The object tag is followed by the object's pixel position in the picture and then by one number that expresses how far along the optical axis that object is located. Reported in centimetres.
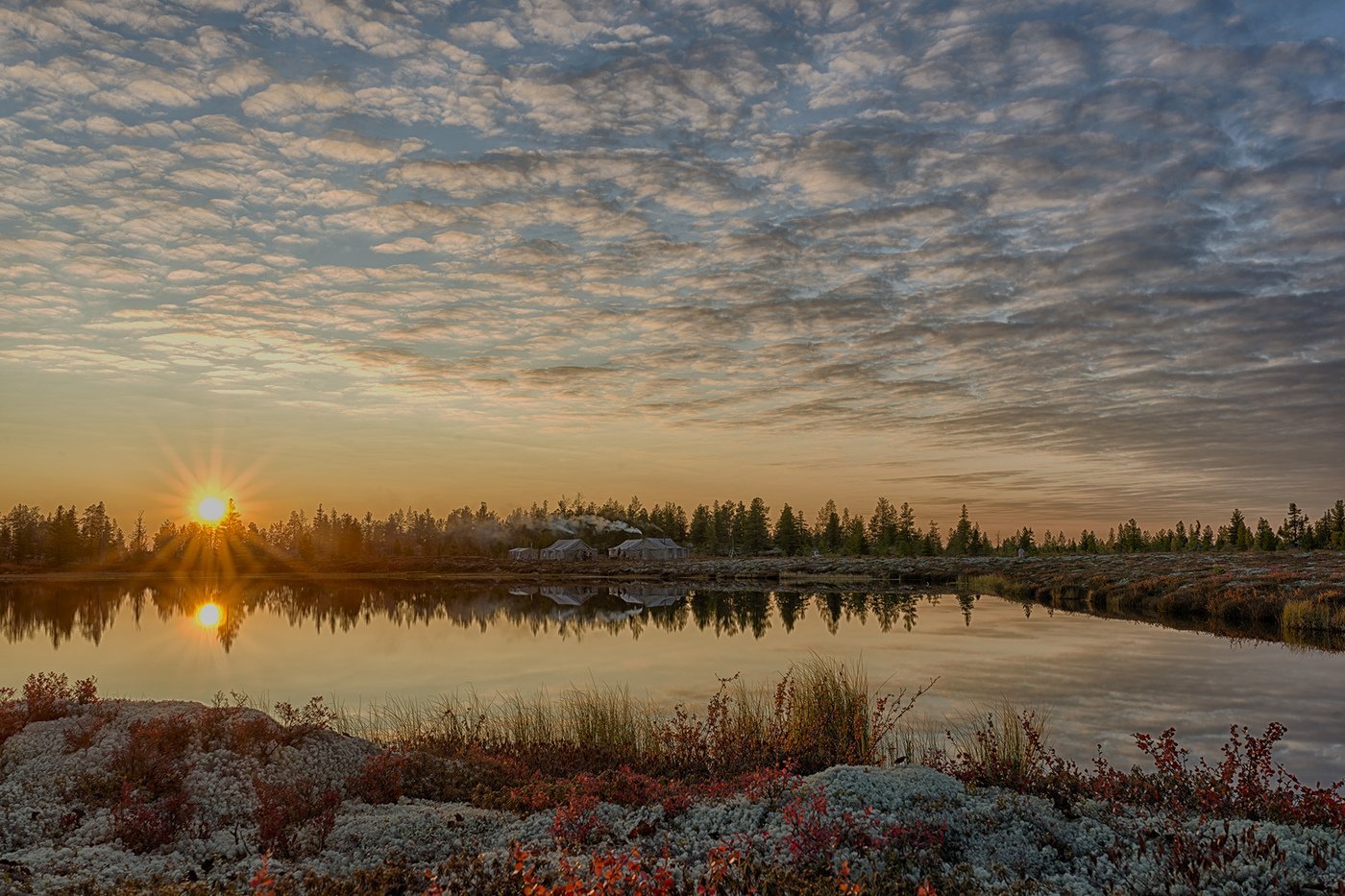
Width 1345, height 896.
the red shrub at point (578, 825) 973
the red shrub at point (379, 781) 1238
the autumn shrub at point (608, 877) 639
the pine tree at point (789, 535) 15100
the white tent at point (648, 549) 15838
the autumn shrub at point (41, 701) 1405
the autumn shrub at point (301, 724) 1384
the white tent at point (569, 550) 15825
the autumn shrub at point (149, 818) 1021
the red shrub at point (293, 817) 995
